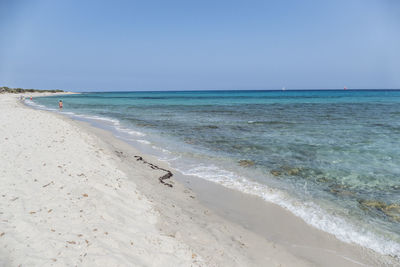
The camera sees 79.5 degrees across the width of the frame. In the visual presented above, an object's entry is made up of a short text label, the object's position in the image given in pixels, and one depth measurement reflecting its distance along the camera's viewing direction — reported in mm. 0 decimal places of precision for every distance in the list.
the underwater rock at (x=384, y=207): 5867
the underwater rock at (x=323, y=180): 7941
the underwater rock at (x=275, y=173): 8531
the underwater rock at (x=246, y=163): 9453
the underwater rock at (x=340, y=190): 7039
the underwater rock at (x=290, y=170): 8648
